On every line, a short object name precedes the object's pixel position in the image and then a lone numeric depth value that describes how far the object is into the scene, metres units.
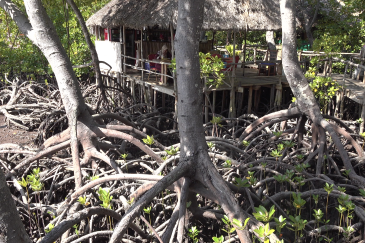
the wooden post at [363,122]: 6.24
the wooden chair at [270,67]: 9.70
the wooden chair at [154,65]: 9.30
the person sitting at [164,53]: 9.42
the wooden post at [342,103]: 7.44
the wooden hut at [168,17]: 8.13
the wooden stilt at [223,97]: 8.90
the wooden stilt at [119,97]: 9.74
